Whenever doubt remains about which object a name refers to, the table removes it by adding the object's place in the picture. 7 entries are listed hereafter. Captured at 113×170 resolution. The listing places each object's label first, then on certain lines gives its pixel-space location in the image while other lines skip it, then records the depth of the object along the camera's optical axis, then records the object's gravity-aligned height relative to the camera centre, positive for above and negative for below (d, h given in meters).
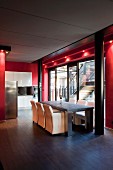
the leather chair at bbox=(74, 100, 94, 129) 4.33 -1.07
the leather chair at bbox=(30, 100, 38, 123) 4.72 -0.99
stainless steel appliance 5.51 -0.56
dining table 3.65 -0.85
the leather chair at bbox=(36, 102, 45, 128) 4.16 -0.97
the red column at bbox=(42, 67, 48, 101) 8.38 +0.17
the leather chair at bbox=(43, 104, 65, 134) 3.64 -1.04
